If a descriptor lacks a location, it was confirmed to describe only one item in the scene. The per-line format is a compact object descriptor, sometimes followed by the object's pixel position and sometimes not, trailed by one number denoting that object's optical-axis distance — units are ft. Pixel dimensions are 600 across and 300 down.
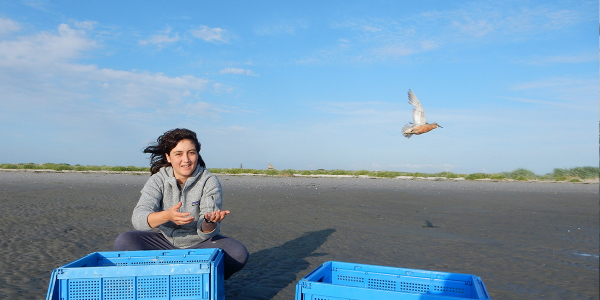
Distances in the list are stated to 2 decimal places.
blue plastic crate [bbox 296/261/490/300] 7.82
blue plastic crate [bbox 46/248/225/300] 8.96
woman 12.57
